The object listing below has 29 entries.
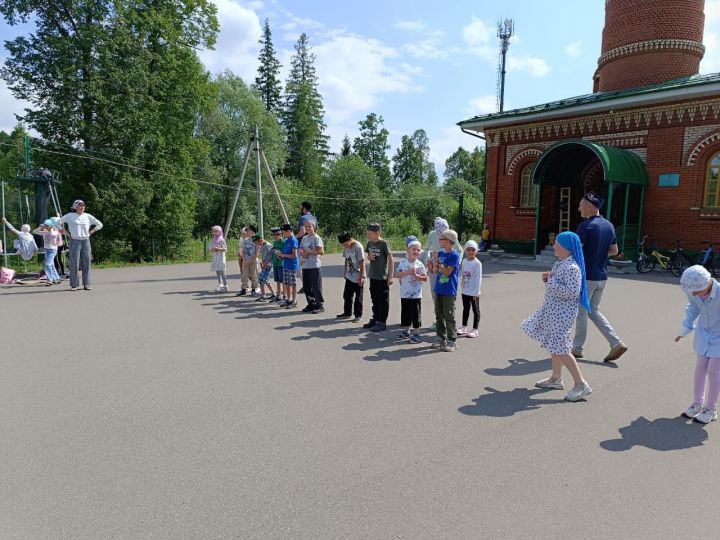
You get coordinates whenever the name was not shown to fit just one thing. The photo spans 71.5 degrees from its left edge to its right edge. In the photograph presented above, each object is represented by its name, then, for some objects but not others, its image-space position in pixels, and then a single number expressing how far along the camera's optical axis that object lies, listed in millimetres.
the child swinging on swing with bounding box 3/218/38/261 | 13922
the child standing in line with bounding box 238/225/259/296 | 11062
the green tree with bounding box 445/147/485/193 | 76250
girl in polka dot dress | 4852
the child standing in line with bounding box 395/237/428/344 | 7184
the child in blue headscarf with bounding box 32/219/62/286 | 12664
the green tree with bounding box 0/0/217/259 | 21359
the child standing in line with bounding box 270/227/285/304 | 10039
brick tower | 20047
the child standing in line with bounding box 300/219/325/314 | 9219
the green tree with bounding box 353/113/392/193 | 68062
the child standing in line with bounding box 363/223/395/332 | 8023
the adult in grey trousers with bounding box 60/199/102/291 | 11609
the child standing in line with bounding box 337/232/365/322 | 8539
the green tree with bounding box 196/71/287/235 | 39500
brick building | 16625
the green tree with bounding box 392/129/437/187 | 75062
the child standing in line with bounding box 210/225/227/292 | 11617
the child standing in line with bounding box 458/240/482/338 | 7590
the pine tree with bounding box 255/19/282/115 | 58062
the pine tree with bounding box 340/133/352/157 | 71125
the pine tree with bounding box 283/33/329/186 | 56531
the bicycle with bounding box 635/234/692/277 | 15838
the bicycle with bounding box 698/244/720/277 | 15209
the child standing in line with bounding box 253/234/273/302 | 10438
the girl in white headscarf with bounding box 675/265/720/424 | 4258
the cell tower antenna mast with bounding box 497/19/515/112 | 41406
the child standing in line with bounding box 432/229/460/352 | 6543
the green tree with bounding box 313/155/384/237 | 45188
